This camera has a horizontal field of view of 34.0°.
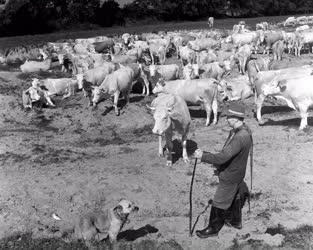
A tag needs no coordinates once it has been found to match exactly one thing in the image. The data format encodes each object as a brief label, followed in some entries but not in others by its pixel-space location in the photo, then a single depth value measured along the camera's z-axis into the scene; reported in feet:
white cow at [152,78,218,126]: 56.70
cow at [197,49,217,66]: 85.99
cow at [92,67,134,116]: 64.49
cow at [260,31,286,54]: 106.63
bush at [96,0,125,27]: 176.60
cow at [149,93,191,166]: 39.70
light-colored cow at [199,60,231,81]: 75.61
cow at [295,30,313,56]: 102.89
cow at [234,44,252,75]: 82.94
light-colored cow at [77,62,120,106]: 70.13
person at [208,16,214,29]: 161.38
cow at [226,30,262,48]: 108.27
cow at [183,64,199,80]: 73.56
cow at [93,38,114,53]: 109.29
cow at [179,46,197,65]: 90.45
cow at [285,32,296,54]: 104.99
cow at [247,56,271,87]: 72.08
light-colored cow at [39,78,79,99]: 74.02
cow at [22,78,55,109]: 65.82
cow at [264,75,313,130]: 50.14
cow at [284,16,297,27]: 160.13
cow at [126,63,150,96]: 72.13
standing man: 27.66
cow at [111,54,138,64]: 85.87
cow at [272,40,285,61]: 94.12
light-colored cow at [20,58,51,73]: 91.15
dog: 28.60
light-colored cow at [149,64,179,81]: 73.54
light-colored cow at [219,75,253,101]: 66.49
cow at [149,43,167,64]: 97.40
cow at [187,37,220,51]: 104.37
